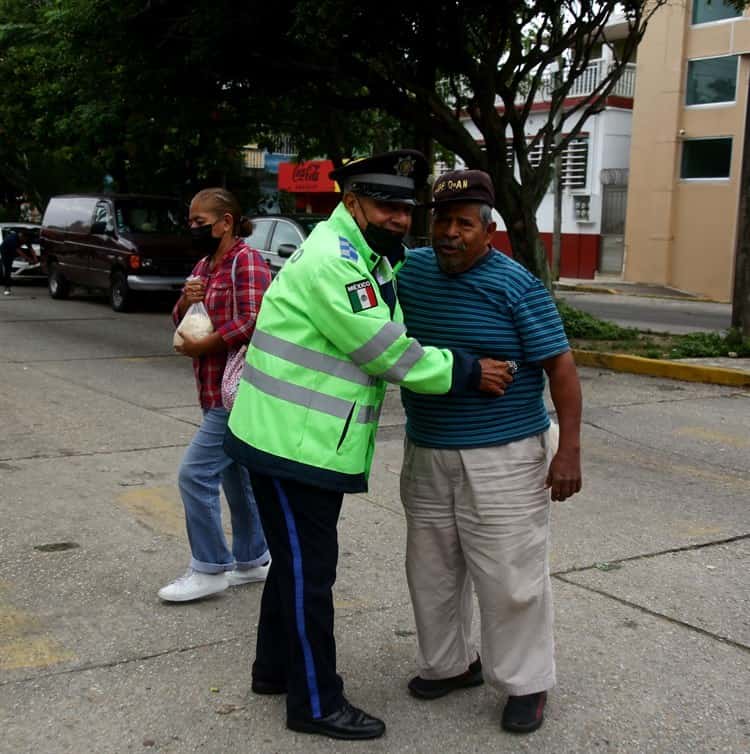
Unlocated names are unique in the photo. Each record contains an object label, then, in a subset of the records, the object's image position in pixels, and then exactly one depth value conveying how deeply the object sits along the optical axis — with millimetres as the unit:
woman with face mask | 4371
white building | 30922
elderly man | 3400
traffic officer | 3234
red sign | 35906
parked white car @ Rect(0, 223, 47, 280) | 22406
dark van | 17172
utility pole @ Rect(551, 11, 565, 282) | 30266
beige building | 26172
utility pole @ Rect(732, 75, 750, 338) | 12607
